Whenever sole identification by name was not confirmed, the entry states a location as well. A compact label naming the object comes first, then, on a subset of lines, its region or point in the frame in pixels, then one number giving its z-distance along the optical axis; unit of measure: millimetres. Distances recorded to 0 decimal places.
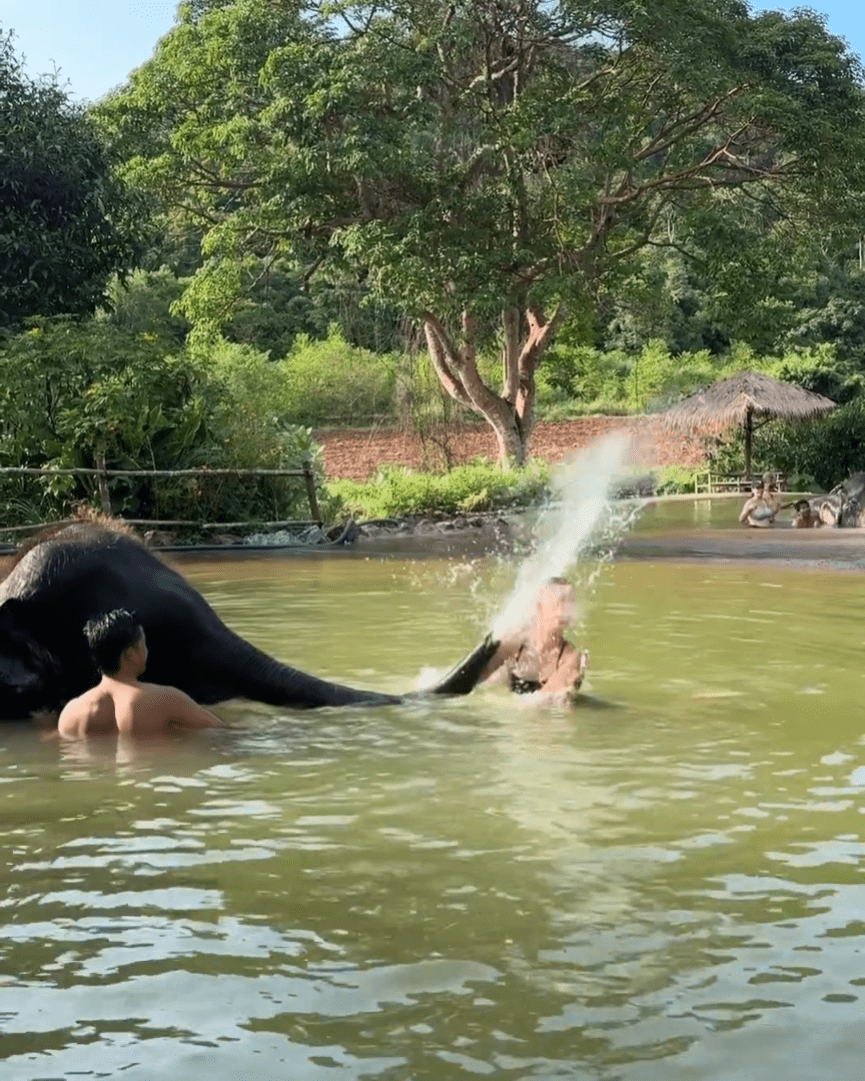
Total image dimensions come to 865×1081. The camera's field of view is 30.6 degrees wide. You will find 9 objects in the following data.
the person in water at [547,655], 7098
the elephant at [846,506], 21859
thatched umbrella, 27906
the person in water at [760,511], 21719
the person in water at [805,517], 21641
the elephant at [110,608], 6691
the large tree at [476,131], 23250
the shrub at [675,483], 31766
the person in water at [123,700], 6352
